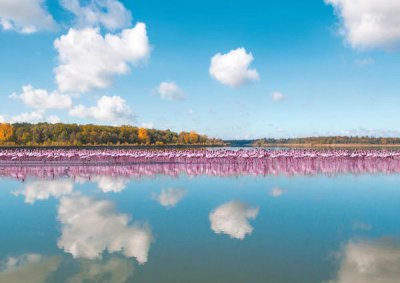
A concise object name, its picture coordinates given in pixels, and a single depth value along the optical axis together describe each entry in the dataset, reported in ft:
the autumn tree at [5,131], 249.51
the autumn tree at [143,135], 385.95
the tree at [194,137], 484.33
